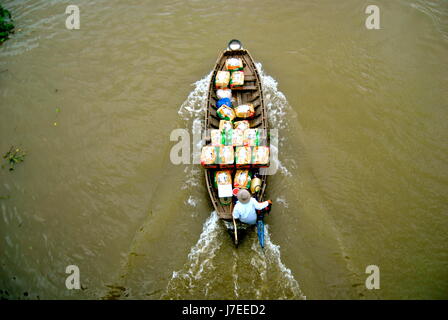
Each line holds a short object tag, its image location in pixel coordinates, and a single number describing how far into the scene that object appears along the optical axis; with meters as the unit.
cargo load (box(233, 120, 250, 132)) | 7.46
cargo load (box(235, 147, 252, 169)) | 6.65
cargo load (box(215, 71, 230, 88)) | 8.02
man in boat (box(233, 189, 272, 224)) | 5.78
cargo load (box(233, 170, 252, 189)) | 6.67
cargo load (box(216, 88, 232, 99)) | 8.05
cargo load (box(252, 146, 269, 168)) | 6.62
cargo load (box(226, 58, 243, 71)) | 8.30
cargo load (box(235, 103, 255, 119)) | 7.62
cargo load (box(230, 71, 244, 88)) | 8.07
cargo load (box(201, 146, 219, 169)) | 6.63
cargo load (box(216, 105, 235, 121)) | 7.58
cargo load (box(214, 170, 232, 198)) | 6.51
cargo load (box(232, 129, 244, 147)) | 6.96
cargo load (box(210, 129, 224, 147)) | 7.06
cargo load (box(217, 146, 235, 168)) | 6.64
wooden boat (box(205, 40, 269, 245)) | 6.57
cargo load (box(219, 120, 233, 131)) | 7.37
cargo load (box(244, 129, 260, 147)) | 6.96
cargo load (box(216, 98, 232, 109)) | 7.82
